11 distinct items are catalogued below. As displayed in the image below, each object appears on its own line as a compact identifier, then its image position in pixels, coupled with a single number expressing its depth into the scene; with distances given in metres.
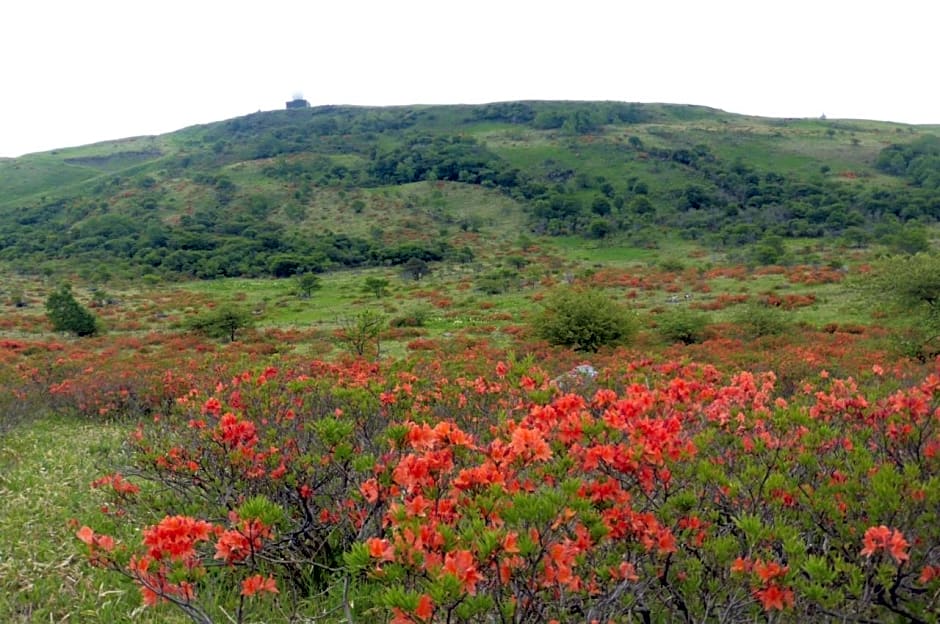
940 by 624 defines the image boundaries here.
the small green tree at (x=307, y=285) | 39.62
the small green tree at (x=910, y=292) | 15.73
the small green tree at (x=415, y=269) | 49.81
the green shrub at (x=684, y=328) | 19.41
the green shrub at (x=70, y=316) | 26.20
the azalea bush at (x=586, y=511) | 2.18
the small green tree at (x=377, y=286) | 37.98
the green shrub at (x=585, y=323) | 18.41
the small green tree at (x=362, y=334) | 17.97
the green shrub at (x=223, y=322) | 24.56
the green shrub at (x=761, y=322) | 18.91
